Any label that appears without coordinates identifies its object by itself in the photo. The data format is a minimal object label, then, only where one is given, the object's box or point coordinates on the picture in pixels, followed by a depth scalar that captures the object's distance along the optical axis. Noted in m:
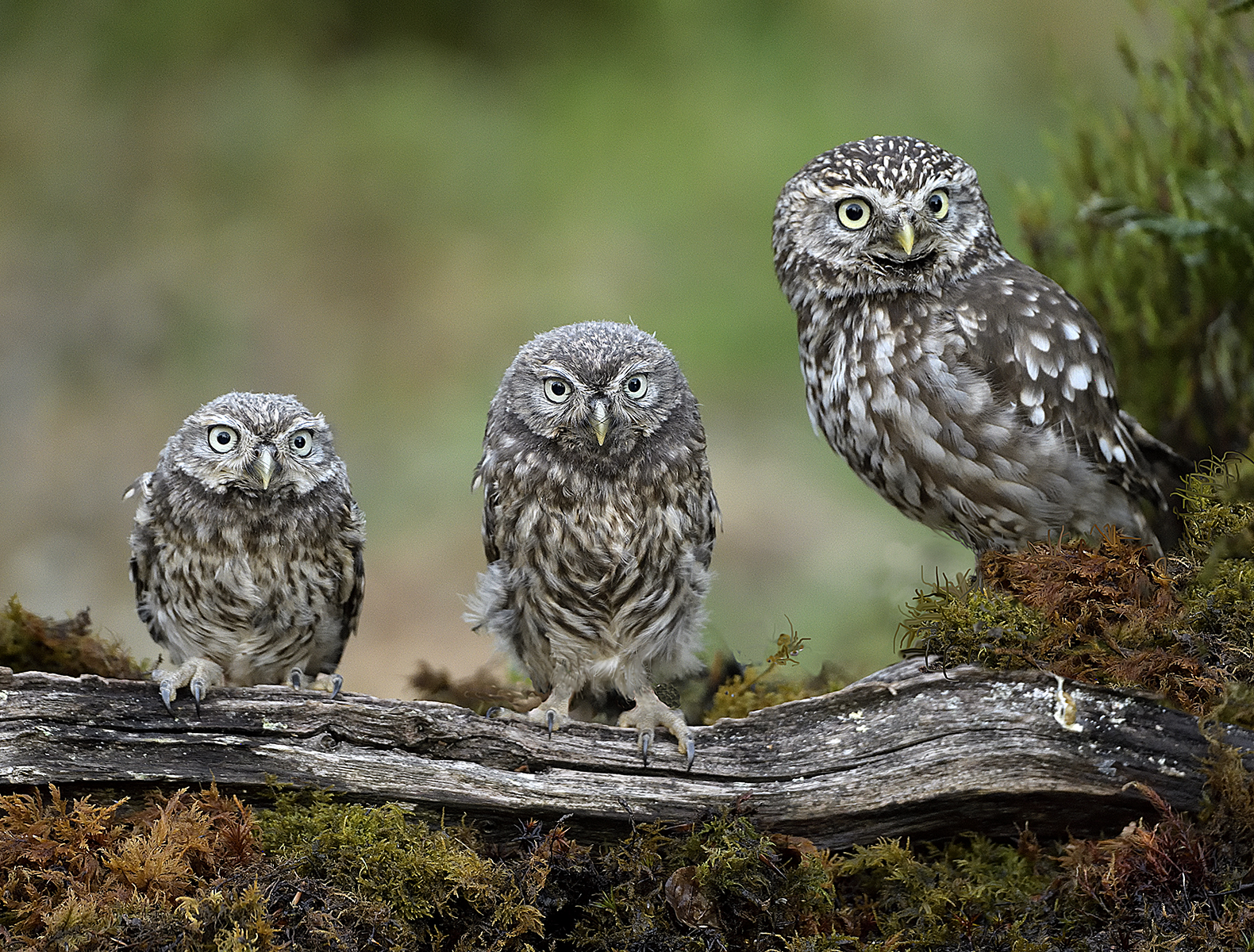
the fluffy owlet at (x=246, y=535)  5.43
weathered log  4.66
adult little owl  5.45
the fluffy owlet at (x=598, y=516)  5.17
